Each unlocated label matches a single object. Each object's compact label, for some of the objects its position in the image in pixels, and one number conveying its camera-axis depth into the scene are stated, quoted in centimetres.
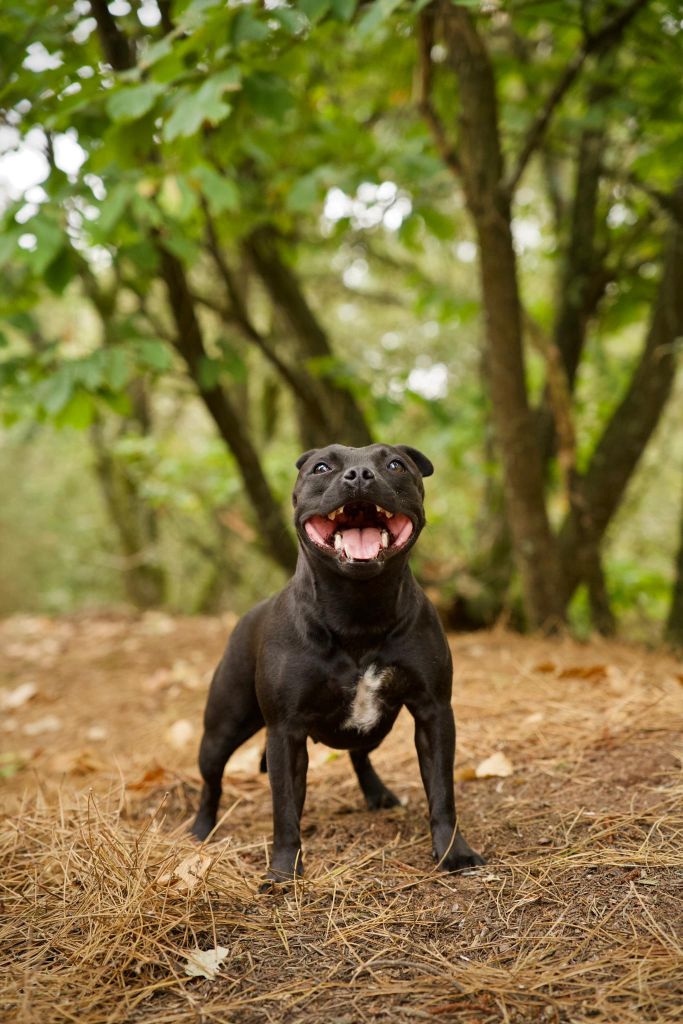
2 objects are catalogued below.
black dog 251
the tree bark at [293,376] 635
